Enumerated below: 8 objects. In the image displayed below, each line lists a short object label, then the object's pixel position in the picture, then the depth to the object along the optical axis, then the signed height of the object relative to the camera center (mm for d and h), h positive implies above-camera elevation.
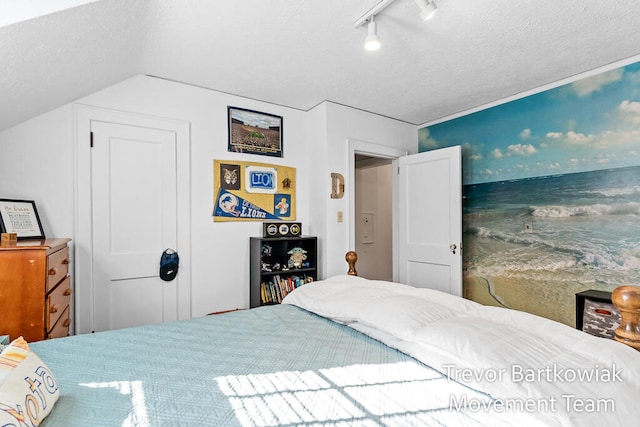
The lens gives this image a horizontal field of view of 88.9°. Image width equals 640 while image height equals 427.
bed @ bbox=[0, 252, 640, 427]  856 -545
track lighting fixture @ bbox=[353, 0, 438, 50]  1661 +1065
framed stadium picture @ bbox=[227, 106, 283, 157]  3127 +806
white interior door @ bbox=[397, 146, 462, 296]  3395 -89
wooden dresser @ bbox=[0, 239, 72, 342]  1610 -386
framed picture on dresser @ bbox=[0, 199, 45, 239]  2008 -31
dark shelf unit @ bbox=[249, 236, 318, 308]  3041 -473
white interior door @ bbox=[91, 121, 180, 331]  2506 -66
